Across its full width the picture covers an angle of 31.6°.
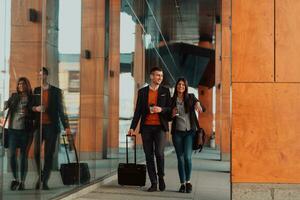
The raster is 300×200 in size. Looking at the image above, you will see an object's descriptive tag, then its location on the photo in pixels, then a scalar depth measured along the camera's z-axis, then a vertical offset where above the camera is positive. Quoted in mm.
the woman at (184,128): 7742 -393
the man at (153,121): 7688 -298
